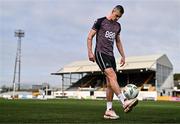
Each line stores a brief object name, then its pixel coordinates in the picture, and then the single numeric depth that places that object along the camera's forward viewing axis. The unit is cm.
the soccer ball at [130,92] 652
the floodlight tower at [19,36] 7071
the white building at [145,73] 5909
